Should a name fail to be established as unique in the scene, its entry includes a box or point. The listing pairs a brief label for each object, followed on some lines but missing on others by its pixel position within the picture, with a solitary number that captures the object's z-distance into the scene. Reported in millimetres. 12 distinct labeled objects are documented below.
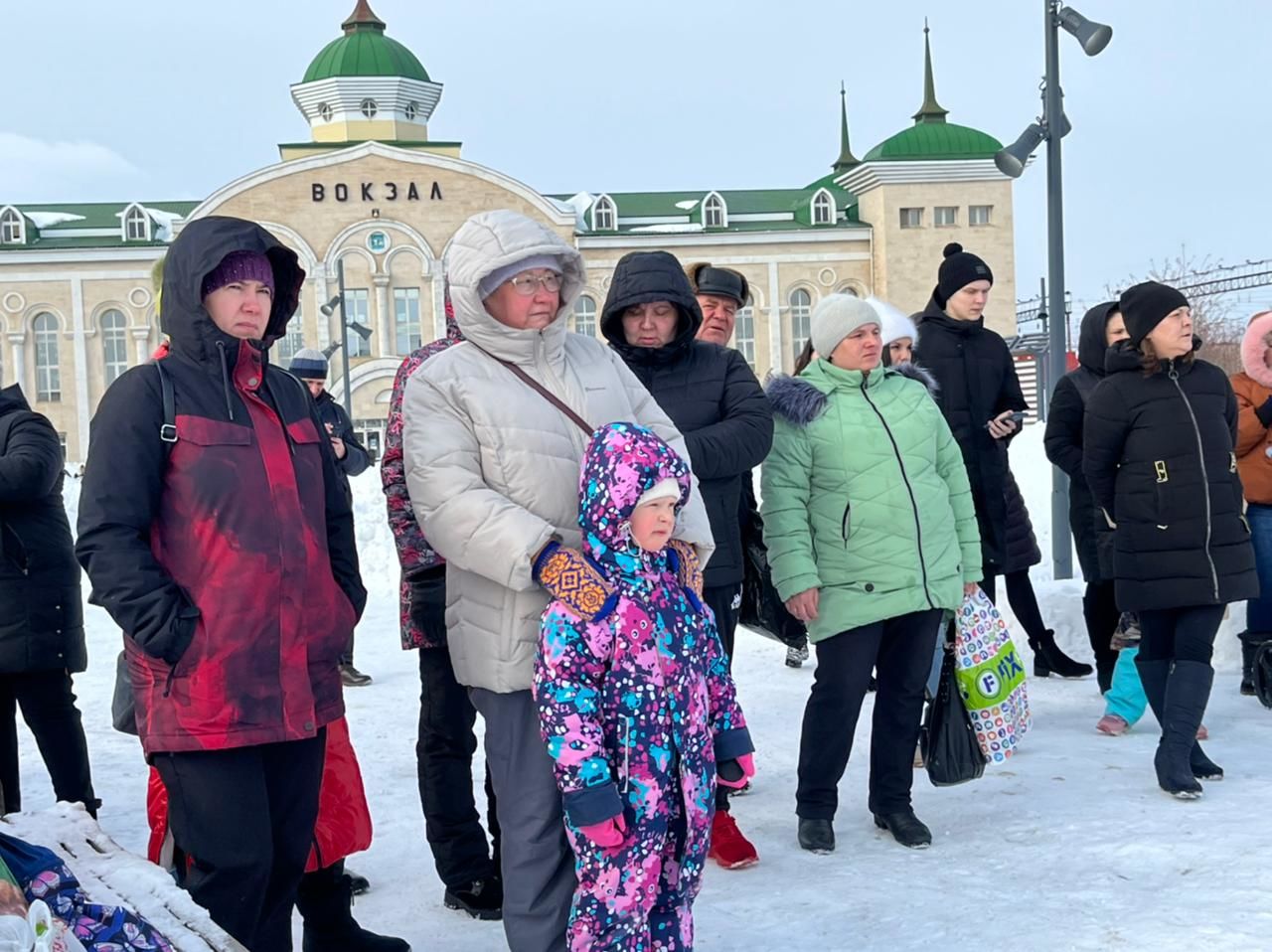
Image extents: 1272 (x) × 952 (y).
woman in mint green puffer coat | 4973
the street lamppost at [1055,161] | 10992
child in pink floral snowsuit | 3369
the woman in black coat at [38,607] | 4875
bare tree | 38094
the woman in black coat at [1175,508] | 5336
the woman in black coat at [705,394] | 4770
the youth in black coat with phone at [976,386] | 6691
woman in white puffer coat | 3545
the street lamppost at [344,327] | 29391
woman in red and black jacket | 3229
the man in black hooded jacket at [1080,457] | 6707
